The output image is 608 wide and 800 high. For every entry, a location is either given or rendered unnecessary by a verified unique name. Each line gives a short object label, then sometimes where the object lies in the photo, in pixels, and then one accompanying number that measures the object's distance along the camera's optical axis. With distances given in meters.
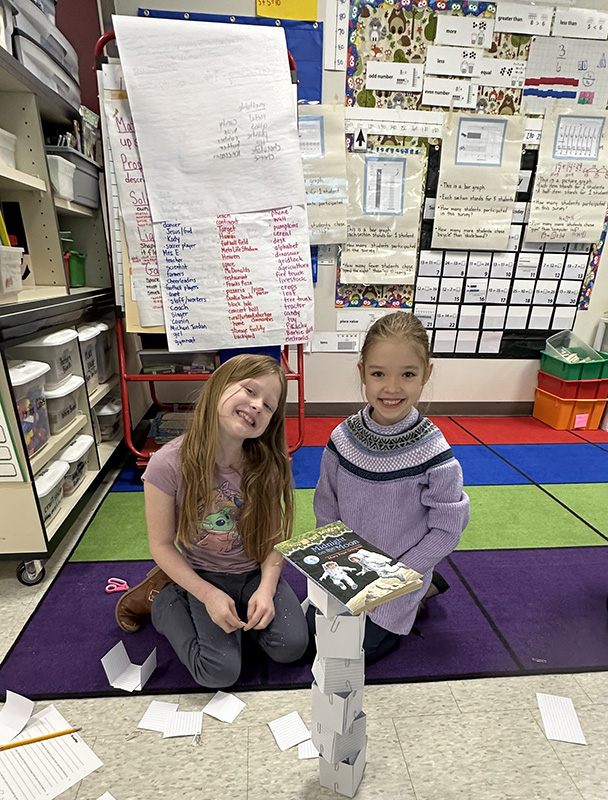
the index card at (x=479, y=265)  2.58
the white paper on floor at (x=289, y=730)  0.91
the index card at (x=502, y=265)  2.59
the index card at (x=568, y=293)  2.67
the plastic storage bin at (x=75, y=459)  1.57
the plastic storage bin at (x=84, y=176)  1.69
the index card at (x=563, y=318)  2.72
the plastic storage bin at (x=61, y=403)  1.50
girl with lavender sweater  0.99
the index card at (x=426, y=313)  2.65
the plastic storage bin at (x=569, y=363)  2.54
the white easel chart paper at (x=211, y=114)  1.56
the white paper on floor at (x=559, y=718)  0.94
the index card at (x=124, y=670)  1.03
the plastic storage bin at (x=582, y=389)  2.60
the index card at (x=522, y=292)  2.65
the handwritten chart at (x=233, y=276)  1.72
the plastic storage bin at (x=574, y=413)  2.64
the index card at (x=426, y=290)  2.59
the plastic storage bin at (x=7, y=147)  1.38
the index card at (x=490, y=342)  2.74
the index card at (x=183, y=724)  0.93
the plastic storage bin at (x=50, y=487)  1.35
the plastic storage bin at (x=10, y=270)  1.17
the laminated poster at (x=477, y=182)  2.35
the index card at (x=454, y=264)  2.55
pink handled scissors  1.33
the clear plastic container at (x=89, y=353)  1.72
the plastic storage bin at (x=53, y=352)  1.40
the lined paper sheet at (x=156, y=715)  0.94
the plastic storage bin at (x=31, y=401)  1.24
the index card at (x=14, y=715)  0.92
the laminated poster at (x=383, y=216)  2.35
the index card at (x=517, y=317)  2.70
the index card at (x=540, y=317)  2.71
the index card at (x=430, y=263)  2.54
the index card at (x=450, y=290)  2.61
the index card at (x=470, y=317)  2.68
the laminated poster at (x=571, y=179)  2.38
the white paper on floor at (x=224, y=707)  0.96
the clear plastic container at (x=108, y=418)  2.01
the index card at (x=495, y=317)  2.69
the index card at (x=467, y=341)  2.73
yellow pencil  0.89
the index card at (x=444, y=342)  2.73
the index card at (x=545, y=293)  2.66
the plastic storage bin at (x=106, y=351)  2.05
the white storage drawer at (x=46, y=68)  1.40
